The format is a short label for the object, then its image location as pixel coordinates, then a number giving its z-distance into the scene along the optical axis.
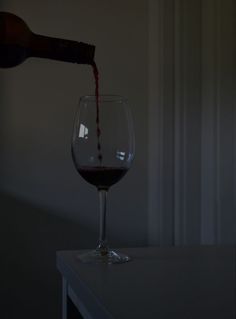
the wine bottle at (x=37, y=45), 0.66
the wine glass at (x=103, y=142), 0.59
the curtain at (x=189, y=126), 1.99
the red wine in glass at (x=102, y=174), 0.60
